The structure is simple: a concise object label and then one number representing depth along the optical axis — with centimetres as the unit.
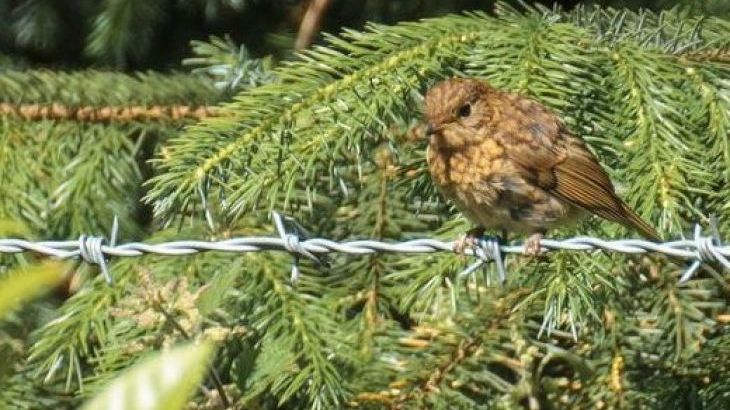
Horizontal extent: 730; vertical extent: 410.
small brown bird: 515
